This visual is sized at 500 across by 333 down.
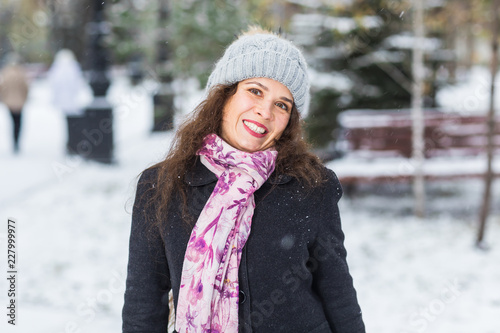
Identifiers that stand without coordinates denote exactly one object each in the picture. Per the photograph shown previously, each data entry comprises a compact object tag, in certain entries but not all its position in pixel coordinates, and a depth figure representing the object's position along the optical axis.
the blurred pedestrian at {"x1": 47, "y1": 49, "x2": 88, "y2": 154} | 9.53
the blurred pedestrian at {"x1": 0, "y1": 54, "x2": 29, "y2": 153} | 10.47
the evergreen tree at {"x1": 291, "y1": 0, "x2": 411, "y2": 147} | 7.10
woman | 1.72
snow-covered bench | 6.88
